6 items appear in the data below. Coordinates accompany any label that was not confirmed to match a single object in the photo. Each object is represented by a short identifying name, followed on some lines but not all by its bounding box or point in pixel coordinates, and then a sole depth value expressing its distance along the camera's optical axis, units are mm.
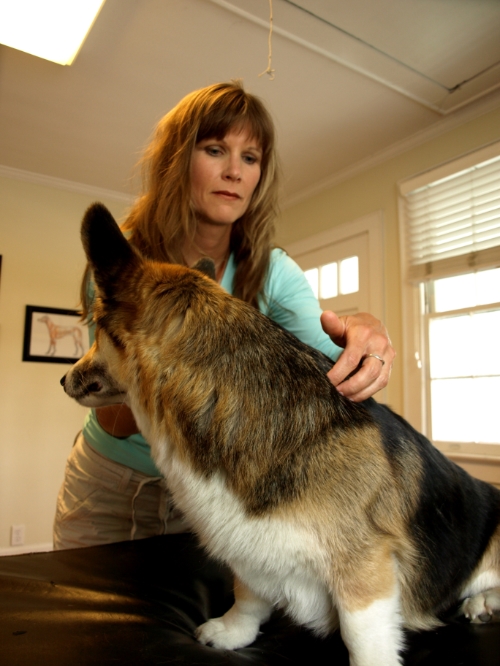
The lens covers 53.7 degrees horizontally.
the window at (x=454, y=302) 3387
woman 1536
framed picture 4727
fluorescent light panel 2447
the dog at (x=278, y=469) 868
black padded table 868
